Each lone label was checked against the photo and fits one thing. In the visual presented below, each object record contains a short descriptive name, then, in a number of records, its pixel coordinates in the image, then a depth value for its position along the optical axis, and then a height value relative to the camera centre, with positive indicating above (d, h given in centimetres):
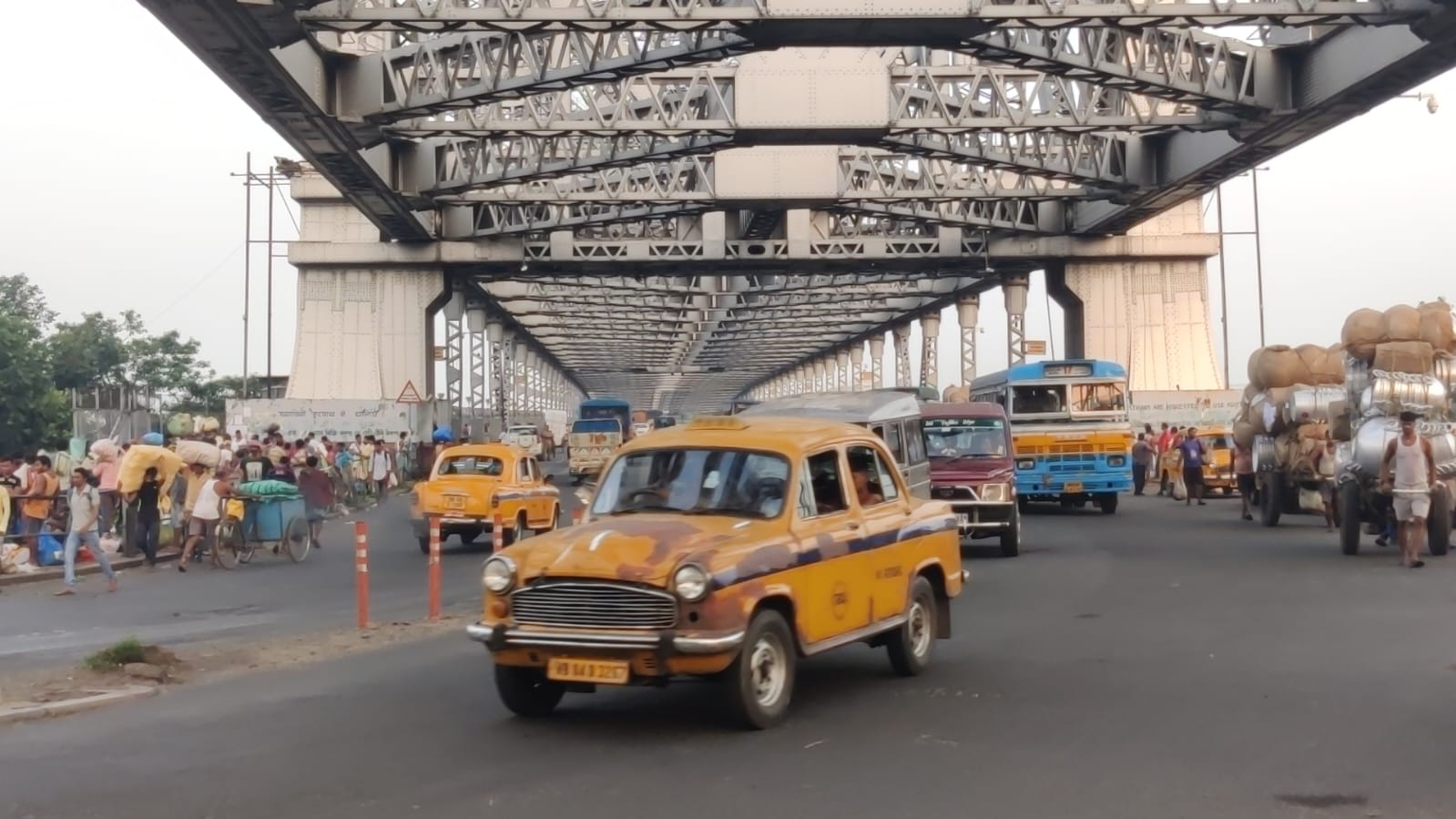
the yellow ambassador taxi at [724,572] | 867 -61
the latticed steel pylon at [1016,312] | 5547 +558
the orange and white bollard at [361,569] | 1434 -89
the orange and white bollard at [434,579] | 1550 -108
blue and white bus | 3019 +73
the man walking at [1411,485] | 1870 -29
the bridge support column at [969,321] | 6531 +626
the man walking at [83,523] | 1920 -55
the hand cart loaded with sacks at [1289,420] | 2636 +75
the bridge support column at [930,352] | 7525 +576
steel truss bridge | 2159 +673
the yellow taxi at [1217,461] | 3750 +6
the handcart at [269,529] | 2289 -80
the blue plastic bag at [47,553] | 2205 -105
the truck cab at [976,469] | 2177 -3
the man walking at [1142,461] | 4056 +10
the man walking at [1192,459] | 3438 +11
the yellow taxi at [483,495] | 2394 -33
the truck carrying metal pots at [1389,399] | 2030 +85
